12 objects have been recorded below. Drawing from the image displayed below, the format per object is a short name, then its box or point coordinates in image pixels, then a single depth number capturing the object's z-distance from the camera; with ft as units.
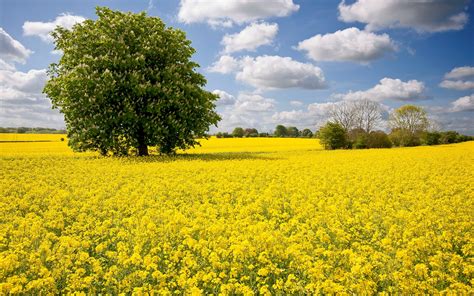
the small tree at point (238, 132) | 305.41
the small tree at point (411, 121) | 246.35
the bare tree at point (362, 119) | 270.87
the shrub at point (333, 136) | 189.78
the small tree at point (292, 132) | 370.12
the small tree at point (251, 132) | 311.68
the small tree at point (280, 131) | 372.03
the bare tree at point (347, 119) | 268.21
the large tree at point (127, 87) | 97.40
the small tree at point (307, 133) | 346.21
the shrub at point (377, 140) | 199.21
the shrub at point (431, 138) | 241.14
